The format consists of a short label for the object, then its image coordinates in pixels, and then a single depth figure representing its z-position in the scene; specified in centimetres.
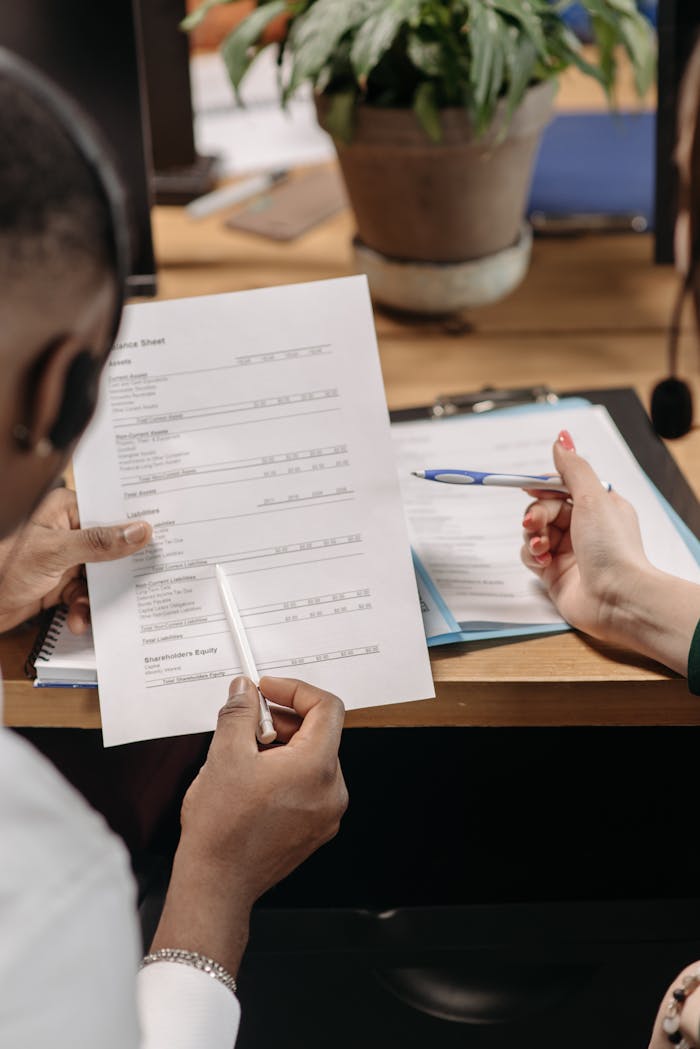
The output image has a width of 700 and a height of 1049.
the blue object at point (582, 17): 232
